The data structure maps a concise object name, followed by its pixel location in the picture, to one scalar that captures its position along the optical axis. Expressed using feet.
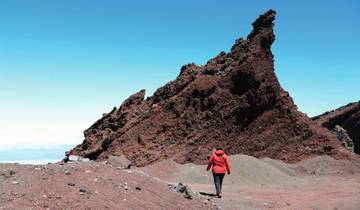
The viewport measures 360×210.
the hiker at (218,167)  55.98
